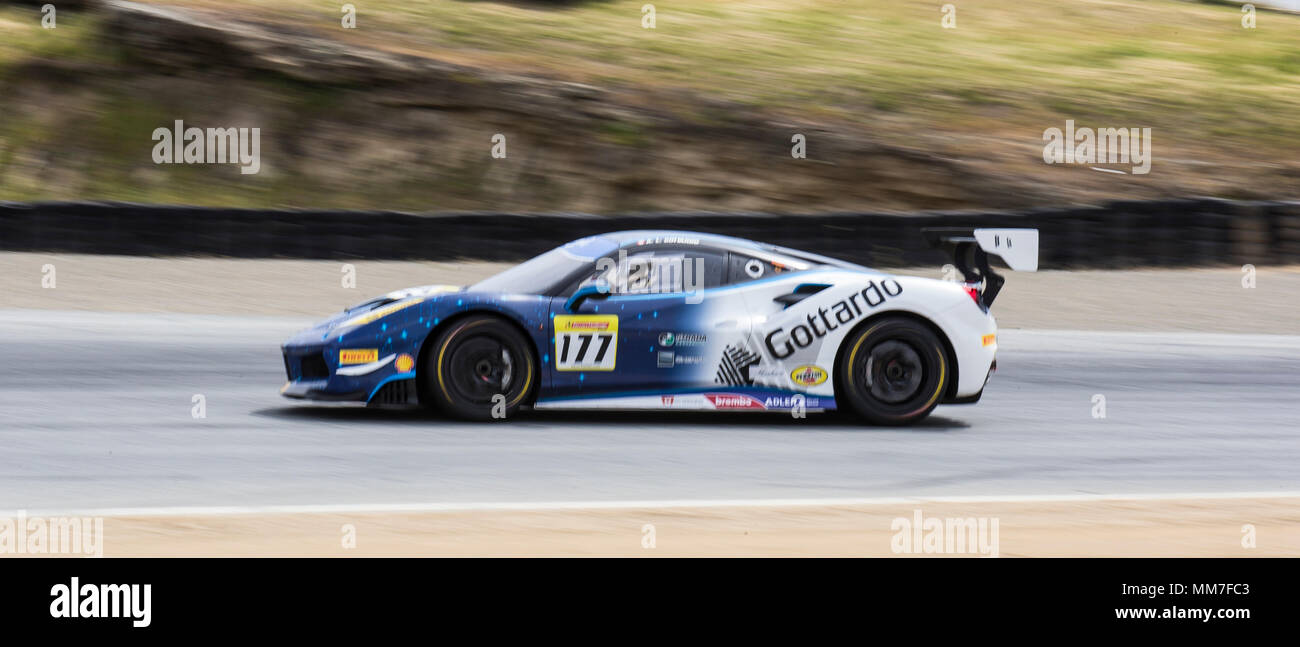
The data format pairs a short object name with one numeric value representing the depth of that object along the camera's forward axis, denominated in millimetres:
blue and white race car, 16094
